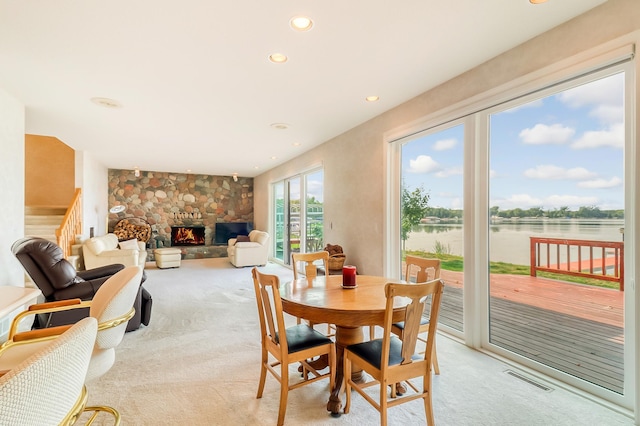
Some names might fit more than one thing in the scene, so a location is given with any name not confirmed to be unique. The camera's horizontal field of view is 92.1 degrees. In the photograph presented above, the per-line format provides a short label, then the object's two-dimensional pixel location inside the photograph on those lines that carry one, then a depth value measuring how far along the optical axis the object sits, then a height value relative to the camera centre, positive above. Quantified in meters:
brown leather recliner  2.76 -0.57
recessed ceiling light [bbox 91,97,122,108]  3.55 +1.34
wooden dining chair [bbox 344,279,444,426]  1.62 -0.81
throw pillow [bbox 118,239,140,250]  6.70 -0.65
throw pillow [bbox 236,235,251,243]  8.16 -0.64
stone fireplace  8.88 +0.39
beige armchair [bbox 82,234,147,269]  5.41 -0.71
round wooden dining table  1.79 -0.56
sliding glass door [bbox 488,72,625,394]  2.07 -0.12
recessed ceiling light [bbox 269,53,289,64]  2.60 +1.35
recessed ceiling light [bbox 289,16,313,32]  2.12 +1.35
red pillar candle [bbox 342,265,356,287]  2.35 -0.48
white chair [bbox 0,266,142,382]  1.55 -0.59
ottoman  7.38 -1.02
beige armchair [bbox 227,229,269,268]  7.37 -0.90
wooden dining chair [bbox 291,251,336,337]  2.77 -0.43
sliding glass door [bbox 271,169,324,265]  6.41 +0.00
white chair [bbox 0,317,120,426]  0.64 -0.39
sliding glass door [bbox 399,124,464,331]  3.14 +0.10
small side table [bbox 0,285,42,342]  1.54 -0.46
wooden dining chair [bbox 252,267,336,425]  1.82 -0.82
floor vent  2.18 -1.23
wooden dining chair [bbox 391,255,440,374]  2.24 -0.50
